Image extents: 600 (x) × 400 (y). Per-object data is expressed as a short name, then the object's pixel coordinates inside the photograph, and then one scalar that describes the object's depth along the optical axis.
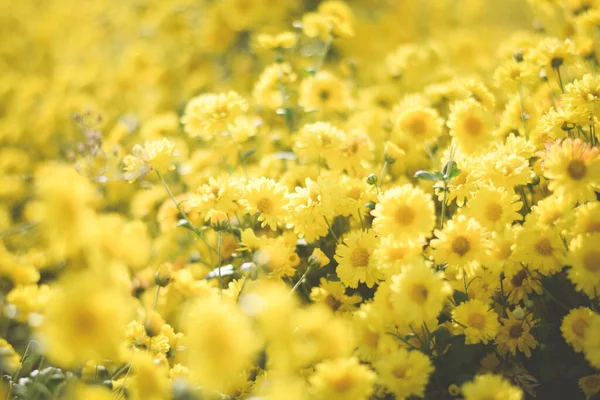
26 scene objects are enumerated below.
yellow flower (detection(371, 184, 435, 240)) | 0.99
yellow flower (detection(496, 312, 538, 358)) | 1.01
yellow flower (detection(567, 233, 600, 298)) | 0.97
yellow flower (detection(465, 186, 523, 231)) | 1.03
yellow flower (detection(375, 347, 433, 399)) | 0.96
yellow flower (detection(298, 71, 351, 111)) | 1.26
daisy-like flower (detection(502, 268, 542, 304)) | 1.03
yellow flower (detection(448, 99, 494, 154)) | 1.10
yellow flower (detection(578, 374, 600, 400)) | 1.00
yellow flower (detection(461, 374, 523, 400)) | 0.93
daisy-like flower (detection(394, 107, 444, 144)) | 1.13
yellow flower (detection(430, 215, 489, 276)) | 0.99
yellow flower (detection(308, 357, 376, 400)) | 0.93
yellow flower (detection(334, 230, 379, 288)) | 1.04
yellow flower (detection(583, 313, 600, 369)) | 0.94
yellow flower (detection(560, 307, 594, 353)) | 0.98
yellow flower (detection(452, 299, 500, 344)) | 1.00
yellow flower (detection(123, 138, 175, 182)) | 1.09
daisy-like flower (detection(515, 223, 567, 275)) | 1.01
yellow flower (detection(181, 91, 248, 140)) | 1.15
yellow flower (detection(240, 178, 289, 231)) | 1.07
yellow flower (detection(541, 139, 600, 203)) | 0.98
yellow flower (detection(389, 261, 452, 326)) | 0.96
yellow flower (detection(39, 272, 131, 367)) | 0.88
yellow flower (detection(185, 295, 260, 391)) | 0.89
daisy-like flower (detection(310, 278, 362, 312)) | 1.05
